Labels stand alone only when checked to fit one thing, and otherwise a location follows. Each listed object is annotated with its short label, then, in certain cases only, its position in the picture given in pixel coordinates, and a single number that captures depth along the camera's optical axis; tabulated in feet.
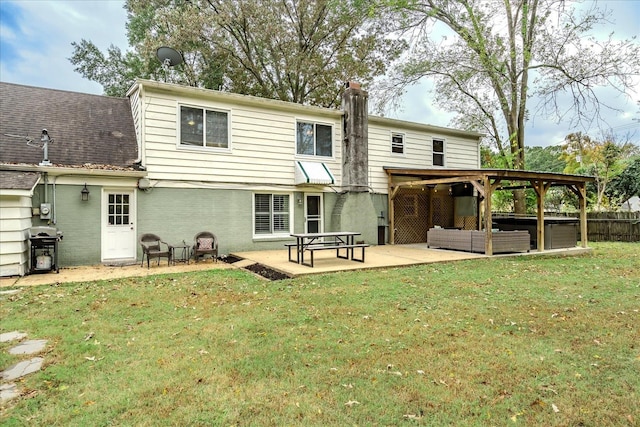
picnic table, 28.17
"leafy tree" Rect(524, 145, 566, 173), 132.20
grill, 26.15
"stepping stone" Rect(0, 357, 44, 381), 10.49
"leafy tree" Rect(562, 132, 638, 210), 72.18
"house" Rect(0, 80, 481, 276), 29.14
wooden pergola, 35.09
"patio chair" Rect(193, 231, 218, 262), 32.59
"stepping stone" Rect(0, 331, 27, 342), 13.38
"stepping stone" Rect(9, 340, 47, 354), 12.26
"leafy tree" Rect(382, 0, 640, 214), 51.01
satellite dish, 38.55
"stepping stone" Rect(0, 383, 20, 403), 9.25
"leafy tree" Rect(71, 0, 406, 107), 56.95
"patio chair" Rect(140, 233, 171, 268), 29.25
